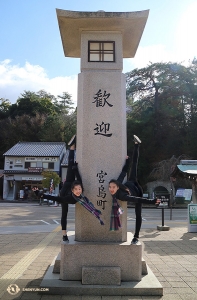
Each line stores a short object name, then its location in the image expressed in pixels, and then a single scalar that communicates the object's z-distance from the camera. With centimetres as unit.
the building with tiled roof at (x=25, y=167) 3422
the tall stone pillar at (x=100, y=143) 416
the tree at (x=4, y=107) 4896
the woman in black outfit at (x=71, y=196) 432
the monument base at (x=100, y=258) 416
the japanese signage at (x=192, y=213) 1067
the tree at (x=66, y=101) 5484
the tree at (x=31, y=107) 4694
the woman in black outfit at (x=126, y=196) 422
